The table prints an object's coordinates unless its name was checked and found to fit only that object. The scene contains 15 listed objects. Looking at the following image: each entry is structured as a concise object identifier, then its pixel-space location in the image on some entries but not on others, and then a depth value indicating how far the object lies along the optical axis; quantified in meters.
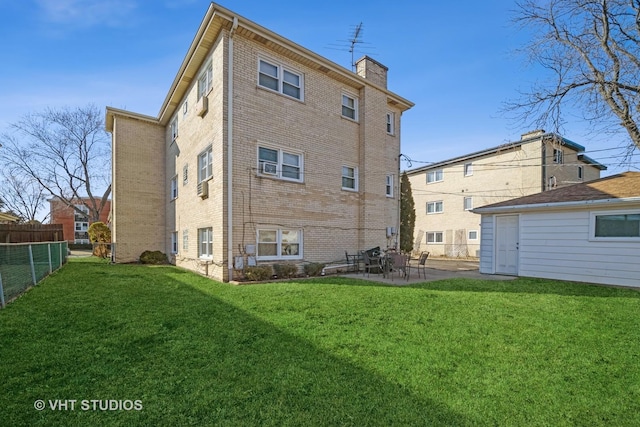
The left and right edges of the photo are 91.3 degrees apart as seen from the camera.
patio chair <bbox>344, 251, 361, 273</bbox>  12.75
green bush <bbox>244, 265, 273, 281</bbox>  9.77
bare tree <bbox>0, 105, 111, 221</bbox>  29.11
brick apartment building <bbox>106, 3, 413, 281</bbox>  10.23
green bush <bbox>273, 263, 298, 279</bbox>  10.53
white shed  9.67
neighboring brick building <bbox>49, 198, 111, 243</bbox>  47.56
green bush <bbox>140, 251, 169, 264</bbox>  16.66
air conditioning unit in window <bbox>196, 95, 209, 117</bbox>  11.55
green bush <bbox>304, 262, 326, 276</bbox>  11.20
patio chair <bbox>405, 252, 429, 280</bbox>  10.47
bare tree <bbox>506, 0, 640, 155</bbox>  9.92
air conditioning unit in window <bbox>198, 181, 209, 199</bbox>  11.35
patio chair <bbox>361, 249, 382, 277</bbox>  11.25
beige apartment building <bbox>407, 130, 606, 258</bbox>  21.23
